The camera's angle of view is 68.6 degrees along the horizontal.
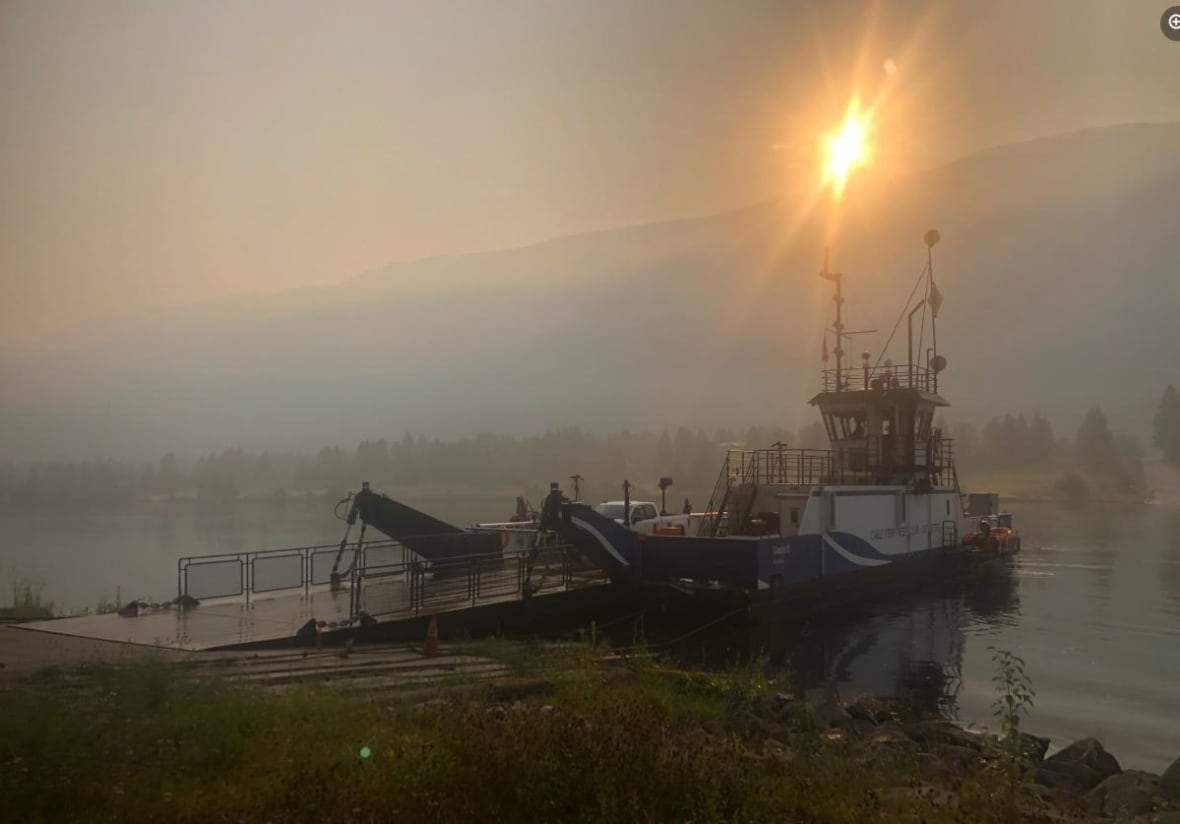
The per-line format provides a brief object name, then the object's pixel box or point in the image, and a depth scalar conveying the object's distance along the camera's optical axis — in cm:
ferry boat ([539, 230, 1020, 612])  2261
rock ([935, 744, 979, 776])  1106
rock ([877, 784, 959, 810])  757
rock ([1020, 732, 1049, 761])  1237
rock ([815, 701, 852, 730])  1373
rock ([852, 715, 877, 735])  1355
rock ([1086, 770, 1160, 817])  1042
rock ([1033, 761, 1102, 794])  1196
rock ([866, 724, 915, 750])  1217
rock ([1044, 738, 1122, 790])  1270
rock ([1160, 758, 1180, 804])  1108
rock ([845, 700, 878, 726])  1507
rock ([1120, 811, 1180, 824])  897
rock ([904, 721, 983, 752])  1352
